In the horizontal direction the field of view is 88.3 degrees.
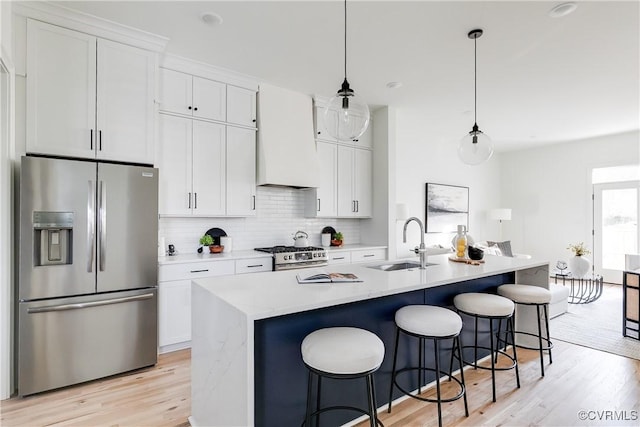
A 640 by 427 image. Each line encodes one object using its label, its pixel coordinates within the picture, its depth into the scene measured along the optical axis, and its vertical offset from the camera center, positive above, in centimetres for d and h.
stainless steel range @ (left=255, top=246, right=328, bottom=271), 363 -50
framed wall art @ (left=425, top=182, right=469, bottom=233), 639 +14
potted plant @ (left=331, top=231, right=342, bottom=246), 463 -38
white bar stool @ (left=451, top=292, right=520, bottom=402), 228 -65
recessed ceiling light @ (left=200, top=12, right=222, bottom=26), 257 +155
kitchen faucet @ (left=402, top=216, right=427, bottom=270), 257 -32
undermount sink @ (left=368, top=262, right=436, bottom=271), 268 -44
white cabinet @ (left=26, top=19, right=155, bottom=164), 248 +94
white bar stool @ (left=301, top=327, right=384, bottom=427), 147 -65
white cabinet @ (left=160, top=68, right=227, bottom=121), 329 +122
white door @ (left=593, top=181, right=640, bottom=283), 608 -21
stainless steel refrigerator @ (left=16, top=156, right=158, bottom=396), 233 -45
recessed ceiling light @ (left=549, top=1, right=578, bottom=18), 240 +153
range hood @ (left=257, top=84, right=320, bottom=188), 385 +89
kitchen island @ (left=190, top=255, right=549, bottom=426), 149 -63
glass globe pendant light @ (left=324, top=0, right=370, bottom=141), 218 +66
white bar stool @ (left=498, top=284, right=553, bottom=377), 263 -65
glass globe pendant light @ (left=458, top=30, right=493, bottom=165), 291 +60
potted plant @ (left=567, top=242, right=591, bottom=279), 496 -76
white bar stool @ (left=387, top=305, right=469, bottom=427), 190 -65
